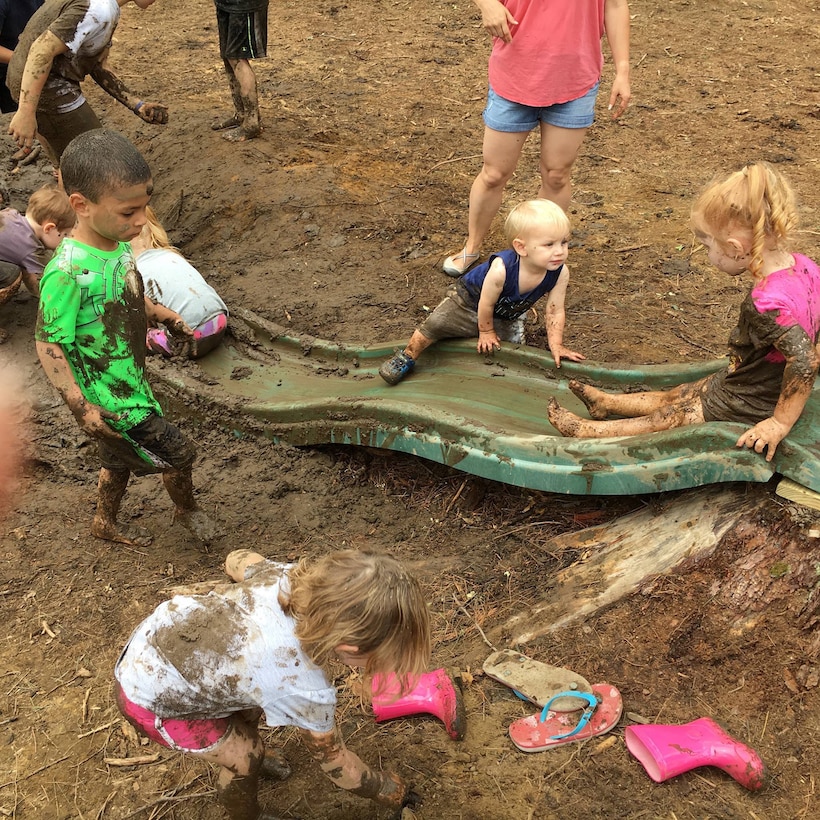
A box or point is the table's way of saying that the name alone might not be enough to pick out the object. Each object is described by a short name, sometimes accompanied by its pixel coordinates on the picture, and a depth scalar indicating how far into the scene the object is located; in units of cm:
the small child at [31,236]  461
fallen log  303
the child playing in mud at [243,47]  652
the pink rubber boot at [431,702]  277
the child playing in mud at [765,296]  267
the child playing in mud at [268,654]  196
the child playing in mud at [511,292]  367
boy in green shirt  296
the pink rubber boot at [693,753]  252
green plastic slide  305
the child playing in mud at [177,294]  464
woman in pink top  407
